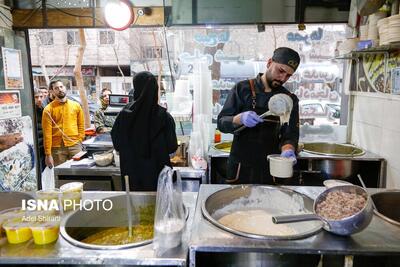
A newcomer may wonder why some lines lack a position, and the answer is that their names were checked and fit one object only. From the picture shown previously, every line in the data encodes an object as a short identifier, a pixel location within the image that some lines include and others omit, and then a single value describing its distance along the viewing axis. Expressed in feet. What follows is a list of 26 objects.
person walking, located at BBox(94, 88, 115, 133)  13.79
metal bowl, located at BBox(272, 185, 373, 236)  3.58
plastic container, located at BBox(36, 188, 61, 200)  4.47
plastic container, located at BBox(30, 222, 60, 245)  3.77
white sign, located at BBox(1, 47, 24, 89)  10.12
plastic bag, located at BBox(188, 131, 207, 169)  10.32
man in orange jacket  13.30
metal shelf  7.69
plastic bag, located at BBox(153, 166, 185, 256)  3.63
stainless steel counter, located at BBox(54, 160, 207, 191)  9.90
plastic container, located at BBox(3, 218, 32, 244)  3.80
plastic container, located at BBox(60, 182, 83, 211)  4.64
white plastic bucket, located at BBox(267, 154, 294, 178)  5.68
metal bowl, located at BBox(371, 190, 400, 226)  5.15
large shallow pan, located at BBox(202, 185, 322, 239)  4.91
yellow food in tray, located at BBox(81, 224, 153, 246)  4.57
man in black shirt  7.22
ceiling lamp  9.08
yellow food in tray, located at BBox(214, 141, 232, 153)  10.90
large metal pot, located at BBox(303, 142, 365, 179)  9.13
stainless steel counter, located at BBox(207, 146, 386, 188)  8.93
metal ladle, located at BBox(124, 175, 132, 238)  4.67
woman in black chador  7.56
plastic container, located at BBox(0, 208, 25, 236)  4.10
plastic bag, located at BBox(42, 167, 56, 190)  13.50
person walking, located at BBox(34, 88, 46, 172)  13.52
